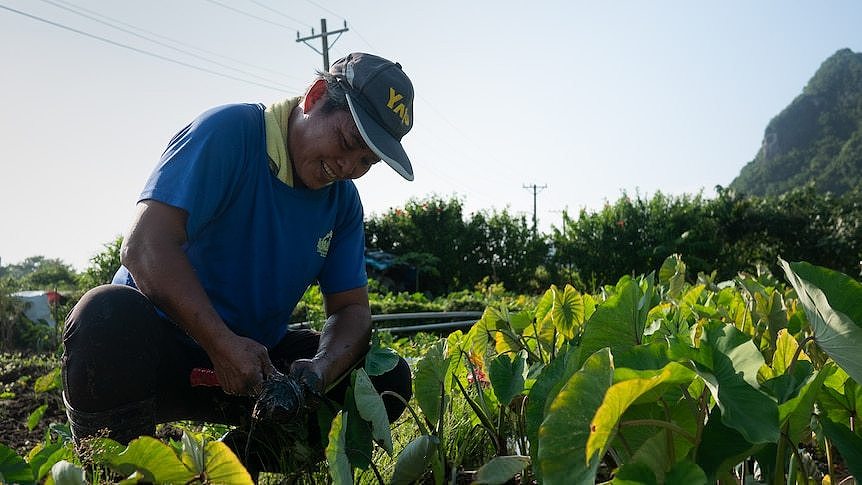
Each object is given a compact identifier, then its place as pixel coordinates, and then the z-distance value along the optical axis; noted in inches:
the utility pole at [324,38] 717.7
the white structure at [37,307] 286.5
